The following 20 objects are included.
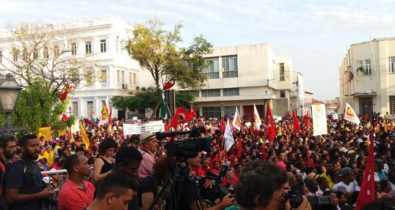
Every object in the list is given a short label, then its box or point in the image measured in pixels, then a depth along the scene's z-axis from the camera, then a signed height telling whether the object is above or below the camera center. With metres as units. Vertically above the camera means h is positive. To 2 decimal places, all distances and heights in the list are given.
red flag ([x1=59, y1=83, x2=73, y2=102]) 23.15 +0.82
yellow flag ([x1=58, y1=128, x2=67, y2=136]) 21.17 -0.99
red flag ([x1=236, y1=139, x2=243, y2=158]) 12.54 -1.23
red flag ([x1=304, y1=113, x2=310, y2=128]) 21.64 -0.85
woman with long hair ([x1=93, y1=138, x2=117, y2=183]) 4.97 -0.58
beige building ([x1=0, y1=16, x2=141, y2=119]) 46.56 +5.94
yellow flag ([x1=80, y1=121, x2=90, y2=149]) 13.97 -0.92
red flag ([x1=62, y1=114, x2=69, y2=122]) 22.61 -0.36
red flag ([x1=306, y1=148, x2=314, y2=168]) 10.52 -1.43
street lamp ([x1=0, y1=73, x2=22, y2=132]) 7.72 +0.32
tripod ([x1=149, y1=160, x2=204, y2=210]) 3.57 -0.63
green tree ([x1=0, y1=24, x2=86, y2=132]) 18.91 +3.13
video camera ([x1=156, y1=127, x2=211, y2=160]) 3.57 -0.31
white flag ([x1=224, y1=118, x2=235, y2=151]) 11.81 -0.87
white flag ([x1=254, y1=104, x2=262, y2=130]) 19.32 -0.65
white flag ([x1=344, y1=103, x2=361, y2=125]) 17.56 -0.48
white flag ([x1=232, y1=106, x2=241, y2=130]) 18.47 -0.64
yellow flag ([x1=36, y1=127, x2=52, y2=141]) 15.03 -0.72
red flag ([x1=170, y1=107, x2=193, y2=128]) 13.29 -0.29
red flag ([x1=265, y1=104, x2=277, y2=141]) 15.22 -0.85
